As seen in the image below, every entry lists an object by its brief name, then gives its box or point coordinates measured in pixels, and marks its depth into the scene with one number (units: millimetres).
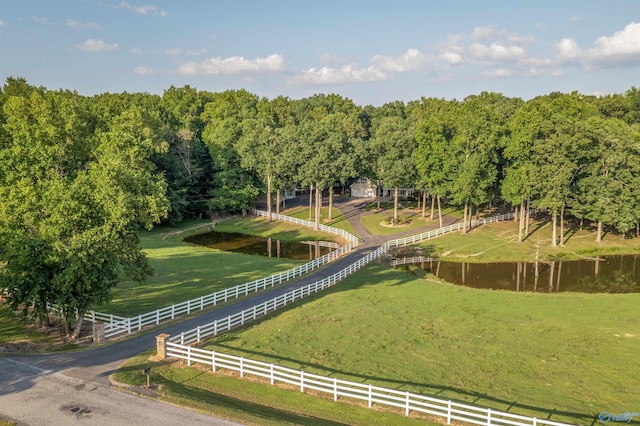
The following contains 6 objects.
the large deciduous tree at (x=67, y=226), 25844
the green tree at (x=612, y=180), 57500
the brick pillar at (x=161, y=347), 24641
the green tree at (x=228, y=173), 79688
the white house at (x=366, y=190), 98375
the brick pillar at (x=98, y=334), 27172
